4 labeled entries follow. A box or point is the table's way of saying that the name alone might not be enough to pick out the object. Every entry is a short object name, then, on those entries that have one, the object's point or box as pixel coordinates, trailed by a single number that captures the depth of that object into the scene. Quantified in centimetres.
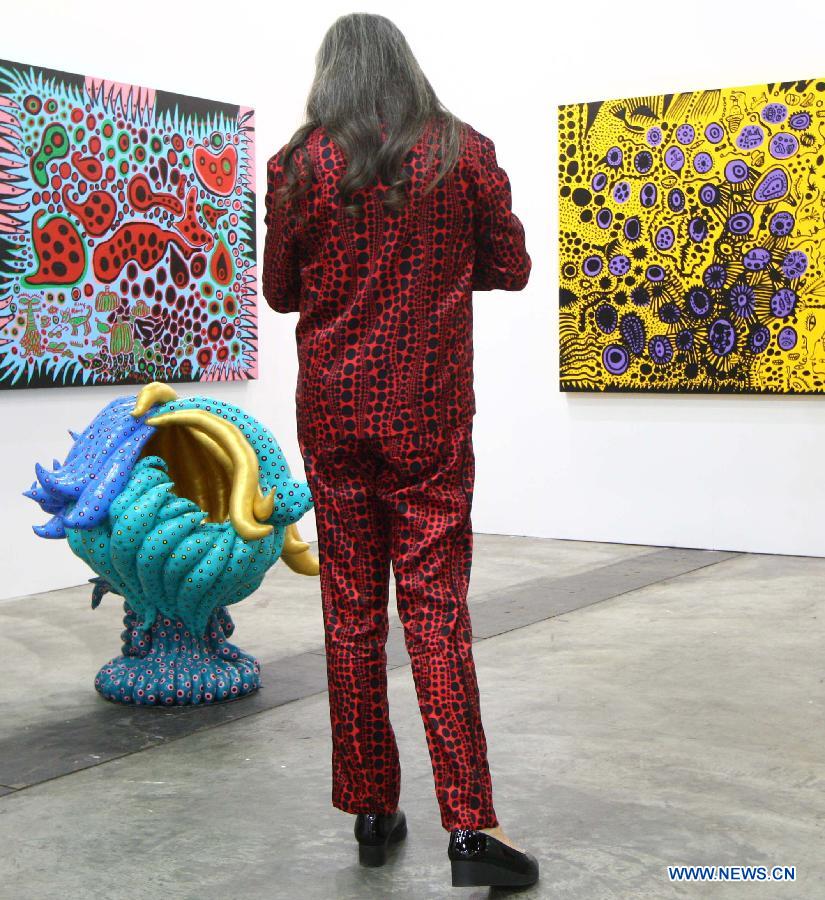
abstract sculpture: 368
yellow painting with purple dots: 636
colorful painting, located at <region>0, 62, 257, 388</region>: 550
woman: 242
